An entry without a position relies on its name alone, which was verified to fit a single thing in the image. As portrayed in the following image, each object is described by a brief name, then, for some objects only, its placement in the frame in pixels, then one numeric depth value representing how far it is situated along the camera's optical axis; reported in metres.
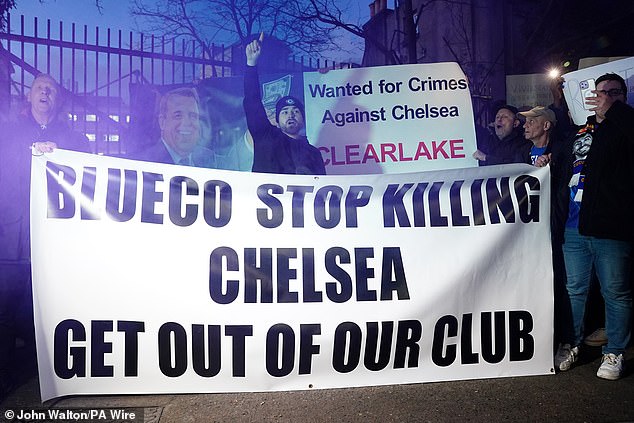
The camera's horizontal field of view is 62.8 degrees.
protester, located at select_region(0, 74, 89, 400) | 3.32
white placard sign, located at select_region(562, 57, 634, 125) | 3.88
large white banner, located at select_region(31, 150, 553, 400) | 2.92
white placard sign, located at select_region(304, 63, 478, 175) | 4.46
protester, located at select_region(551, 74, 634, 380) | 3.27
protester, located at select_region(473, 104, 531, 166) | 4.23
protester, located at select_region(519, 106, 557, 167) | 3.79
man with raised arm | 4.12
